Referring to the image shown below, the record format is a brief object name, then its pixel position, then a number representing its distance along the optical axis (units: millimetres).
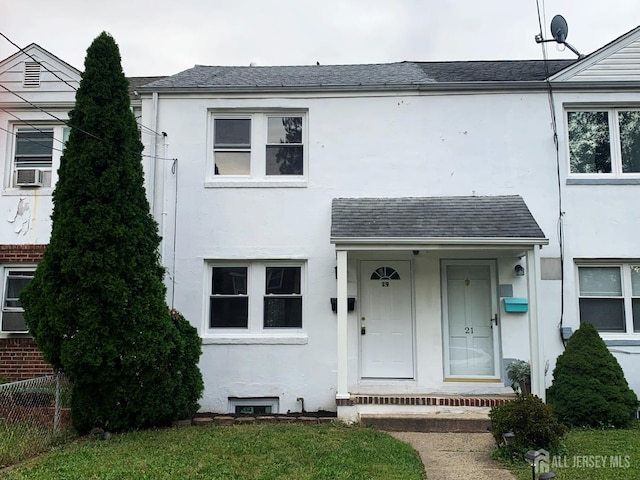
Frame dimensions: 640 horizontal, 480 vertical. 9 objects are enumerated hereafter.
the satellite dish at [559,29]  10945
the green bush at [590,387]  7969
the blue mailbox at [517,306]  9375
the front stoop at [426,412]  8102
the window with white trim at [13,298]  9930
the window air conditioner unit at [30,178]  10187
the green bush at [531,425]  6246
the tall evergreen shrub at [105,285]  7270
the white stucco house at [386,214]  9484
